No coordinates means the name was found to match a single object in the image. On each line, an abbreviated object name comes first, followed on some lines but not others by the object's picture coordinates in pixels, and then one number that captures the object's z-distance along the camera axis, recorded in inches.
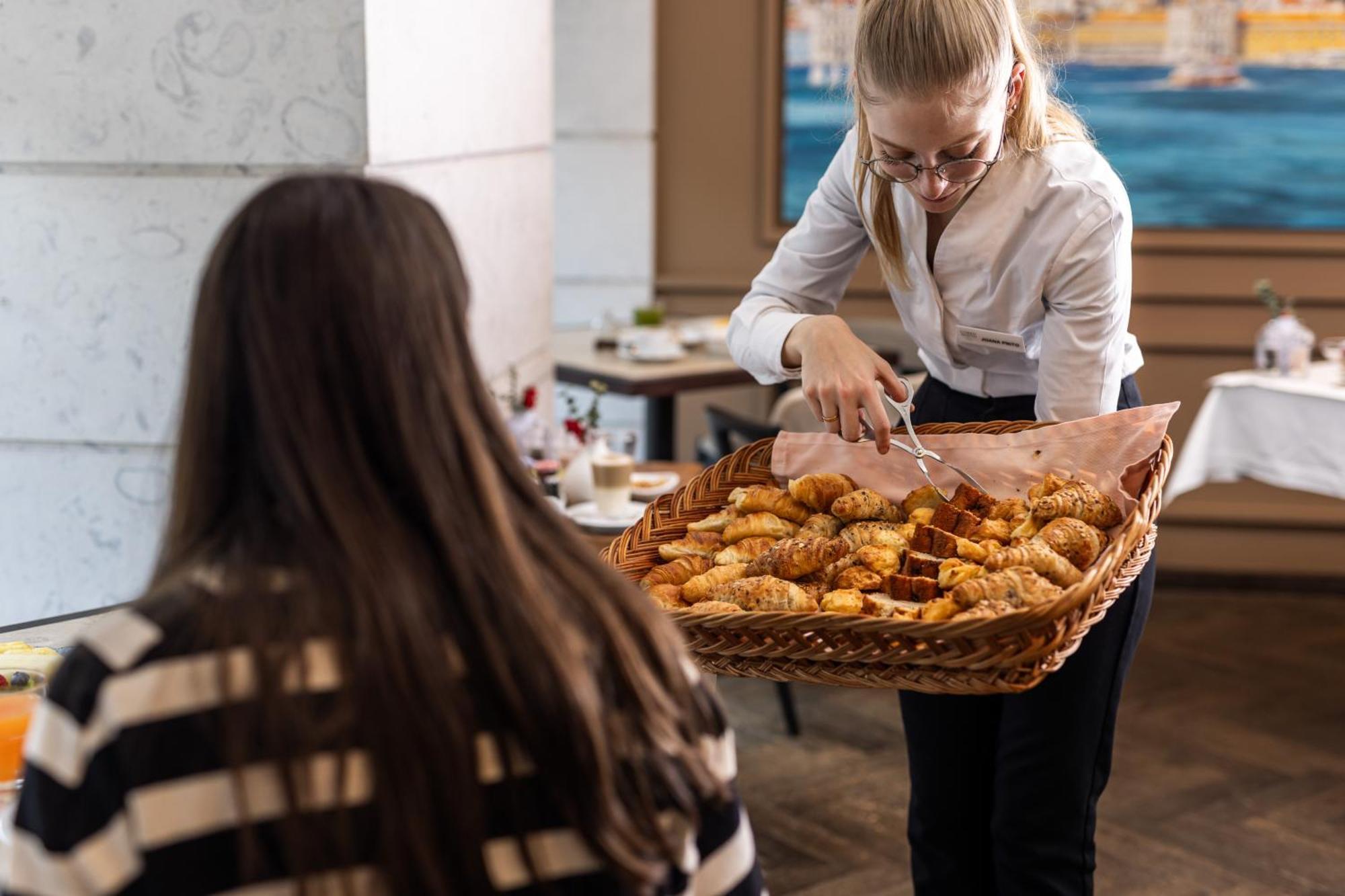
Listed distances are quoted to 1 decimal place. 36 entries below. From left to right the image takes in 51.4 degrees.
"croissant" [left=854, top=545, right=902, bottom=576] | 60.1
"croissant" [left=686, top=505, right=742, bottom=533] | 68.2
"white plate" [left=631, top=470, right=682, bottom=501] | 112.5
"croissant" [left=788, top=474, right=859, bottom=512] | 68.4
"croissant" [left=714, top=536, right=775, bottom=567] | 62.3
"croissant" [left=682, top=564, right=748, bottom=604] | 59.0
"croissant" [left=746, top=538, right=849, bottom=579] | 60.5
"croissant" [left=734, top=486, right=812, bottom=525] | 68.5
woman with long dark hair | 31.0
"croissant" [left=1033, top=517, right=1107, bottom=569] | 58.4
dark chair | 142.3
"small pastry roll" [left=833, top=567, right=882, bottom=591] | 58.5
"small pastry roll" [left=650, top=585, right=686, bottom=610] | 58.4
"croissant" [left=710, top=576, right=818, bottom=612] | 56.4
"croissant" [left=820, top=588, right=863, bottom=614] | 55.4
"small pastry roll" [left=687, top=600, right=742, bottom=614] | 54.4
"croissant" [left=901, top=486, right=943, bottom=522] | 67.3
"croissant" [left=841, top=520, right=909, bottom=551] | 63.2
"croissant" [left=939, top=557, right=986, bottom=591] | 57.2
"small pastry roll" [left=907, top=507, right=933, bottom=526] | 65.4
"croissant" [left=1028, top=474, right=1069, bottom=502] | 63.6
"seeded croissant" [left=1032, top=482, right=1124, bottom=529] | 61.6
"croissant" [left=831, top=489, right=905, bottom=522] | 66.9
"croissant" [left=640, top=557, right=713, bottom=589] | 61.4
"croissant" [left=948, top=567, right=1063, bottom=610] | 52.9
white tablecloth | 144.9
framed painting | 191.5
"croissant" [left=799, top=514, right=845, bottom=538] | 65.9
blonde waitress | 62.7
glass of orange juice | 48.4
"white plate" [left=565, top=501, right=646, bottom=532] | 102.0
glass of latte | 103.7
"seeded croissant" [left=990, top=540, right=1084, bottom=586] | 56.1
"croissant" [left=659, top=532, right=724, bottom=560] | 64.4
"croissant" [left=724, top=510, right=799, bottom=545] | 65.6
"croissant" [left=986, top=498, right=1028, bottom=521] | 63.6
